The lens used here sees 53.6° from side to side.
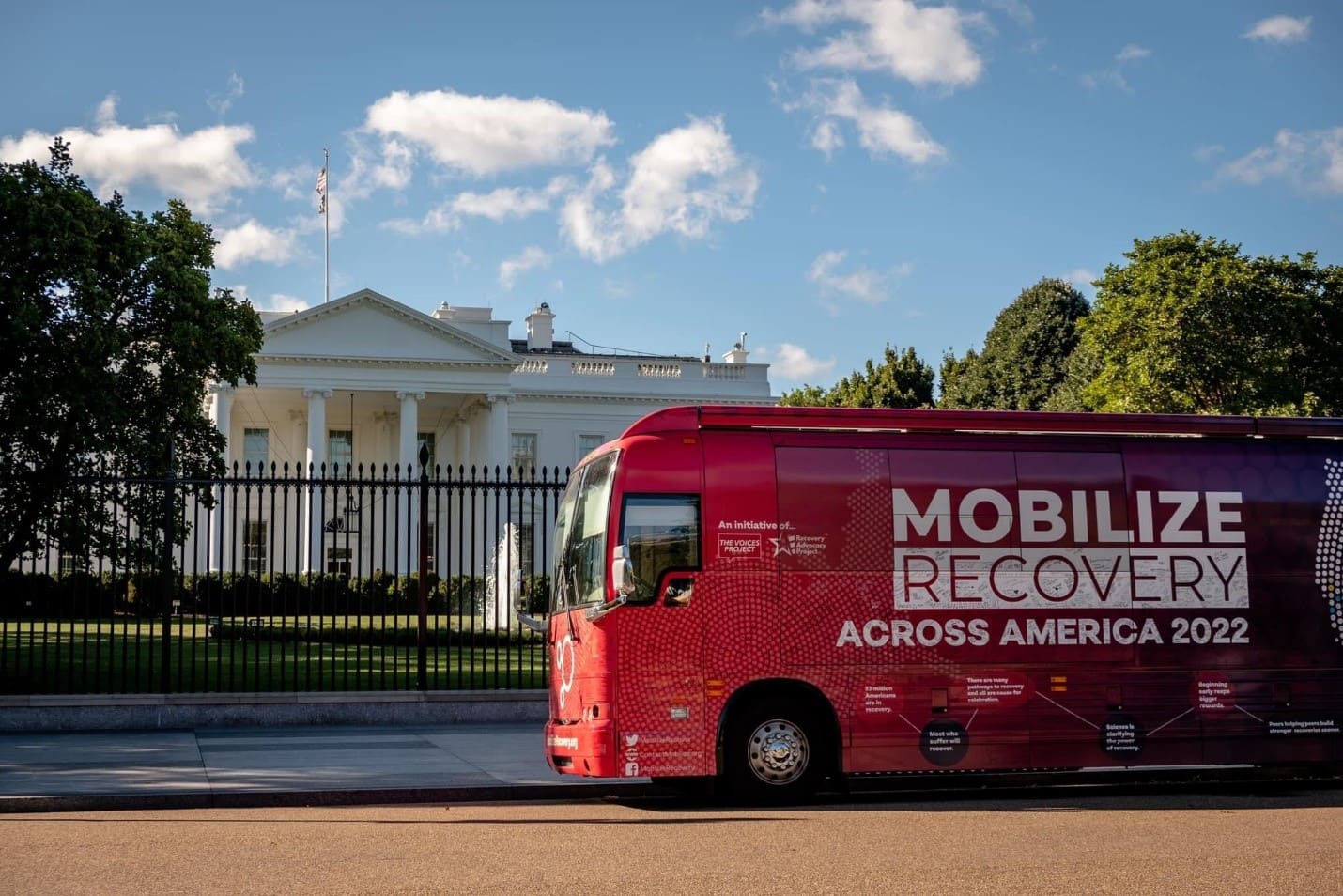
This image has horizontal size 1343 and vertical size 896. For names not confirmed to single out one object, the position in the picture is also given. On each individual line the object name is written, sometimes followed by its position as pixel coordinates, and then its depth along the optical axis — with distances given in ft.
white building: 173.58
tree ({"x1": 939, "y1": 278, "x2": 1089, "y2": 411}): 191.11
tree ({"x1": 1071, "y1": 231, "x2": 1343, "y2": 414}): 137.80
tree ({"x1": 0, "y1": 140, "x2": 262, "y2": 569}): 73.10
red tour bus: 36.01
